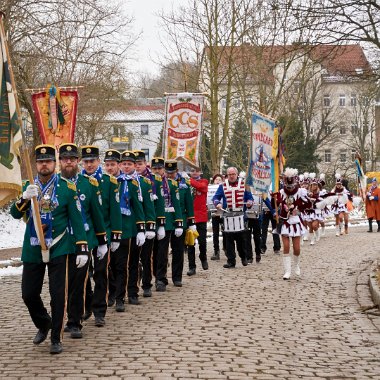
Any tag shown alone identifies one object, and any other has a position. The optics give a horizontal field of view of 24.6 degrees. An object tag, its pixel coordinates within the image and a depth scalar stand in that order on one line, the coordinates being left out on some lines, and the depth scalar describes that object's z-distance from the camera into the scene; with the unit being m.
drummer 16.91
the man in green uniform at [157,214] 12.67
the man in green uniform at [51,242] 8.55
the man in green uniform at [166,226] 13.43
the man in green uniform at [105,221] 10.16
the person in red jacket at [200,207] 16.78
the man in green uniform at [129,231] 11.33
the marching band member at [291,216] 14.95
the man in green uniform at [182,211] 14.05
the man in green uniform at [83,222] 9.15
